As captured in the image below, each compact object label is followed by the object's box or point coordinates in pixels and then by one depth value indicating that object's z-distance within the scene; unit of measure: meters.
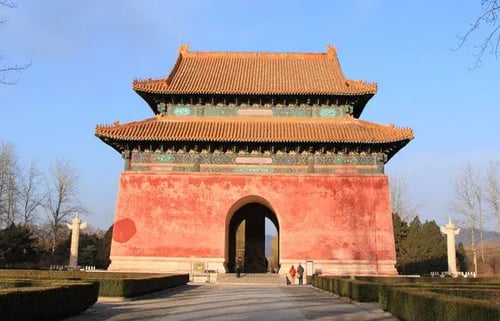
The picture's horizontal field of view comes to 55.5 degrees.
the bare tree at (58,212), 42.60
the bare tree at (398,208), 46.03
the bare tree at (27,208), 41.47
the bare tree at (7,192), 38.16
